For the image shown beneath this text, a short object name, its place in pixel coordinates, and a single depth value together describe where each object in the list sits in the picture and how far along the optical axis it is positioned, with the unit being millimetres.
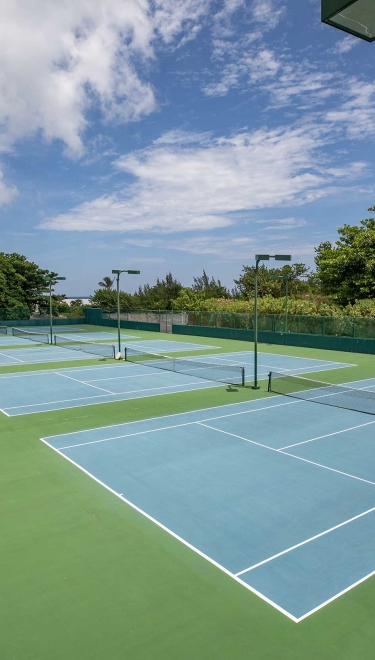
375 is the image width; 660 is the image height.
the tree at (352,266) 34312
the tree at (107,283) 88056
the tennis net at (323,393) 14795
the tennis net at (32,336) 36656
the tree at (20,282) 58175
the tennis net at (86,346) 28062
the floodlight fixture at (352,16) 1906
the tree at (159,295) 69125
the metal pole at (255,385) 17264
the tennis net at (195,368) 19719
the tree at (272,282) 54812
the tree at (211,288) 70838
